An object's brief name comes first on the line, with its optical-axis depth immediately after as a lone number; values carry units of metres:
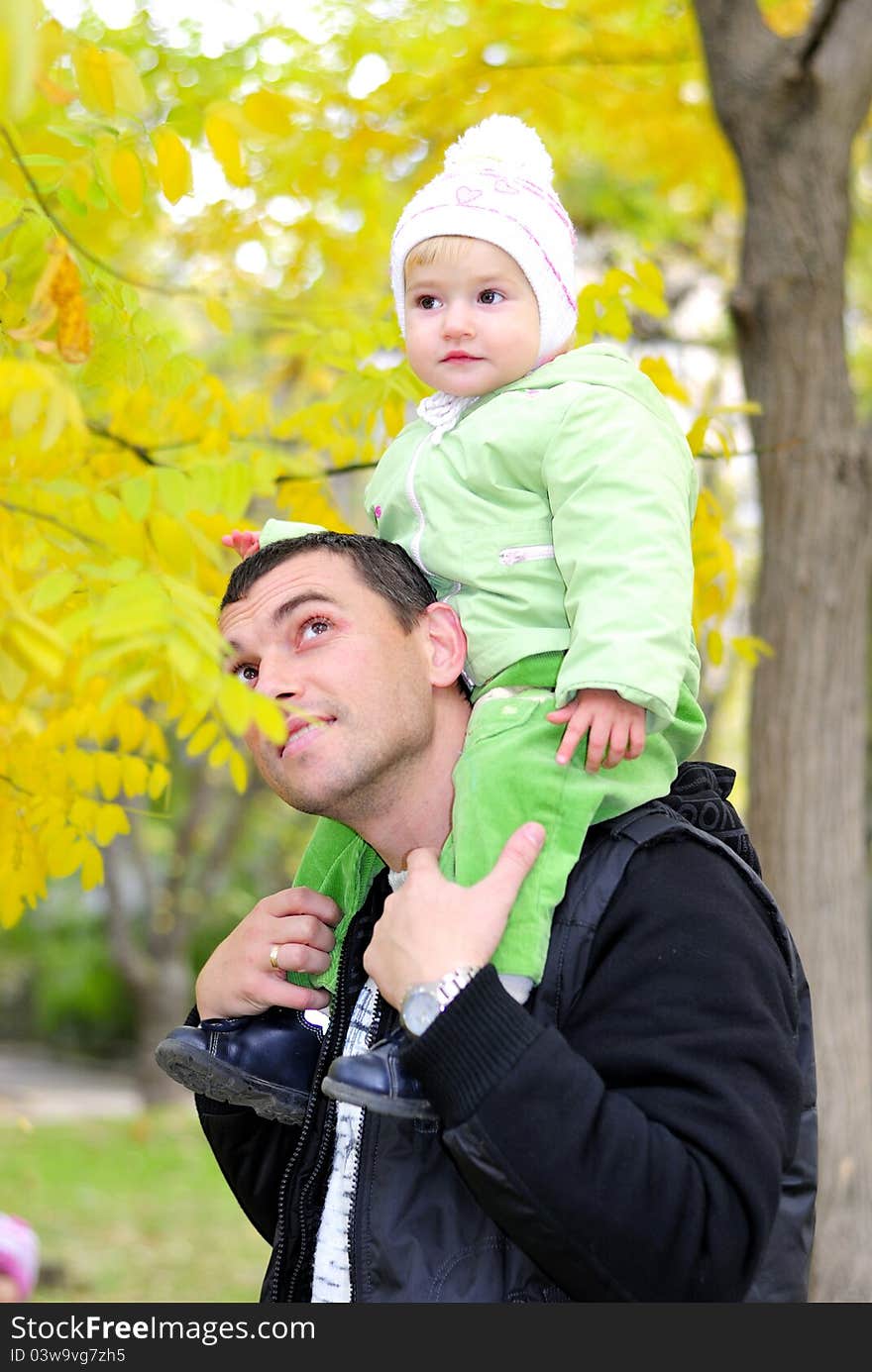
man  1.73
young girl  2.02
